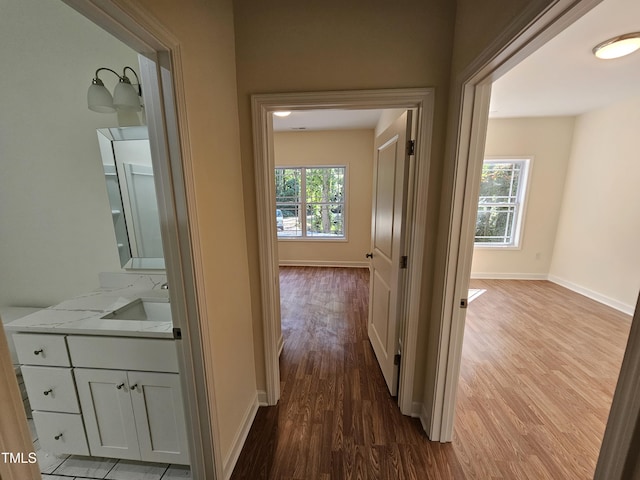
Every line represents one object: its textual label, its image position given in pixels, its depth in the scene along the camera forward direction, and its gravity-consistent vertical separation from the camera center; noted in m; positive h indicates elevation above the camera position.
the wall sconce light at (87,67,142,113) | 1.49 +0.60
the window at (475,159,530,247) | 4.49 -0.08
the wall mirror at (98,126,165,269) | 1.71 +0.03
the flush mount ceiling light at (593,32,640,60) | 1.91 +1.16
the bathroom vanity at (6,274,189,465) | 1.27 -0.93
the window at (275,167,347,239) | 5.32 -0.08
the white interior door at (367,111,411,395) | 1.76 -0.33
